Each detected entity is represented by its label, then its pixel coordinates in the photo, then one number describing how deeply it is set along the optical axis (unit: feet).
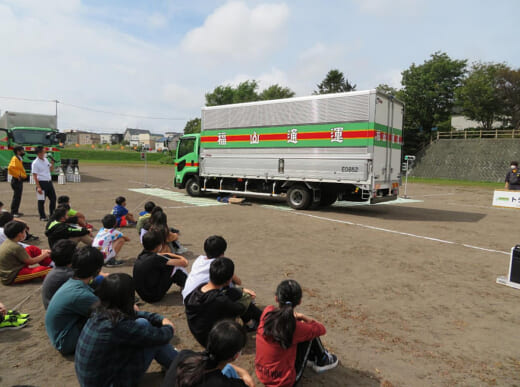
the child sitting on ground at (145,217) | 21.58
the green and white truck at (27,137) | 61.57
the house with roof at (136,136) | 408.92
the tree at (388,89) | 165.31
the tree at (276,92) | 198.00
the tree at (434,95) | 149.38
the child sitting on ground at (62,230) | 17.40
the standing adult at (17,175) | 29.23
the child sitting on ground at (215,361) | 5.83
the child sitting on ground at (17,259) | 14.73
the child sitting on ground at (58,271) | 10.91
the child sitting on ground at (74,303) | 9.33
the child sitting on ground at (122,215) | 28.27
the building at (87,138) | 459.03
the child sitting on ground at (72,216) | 19.38
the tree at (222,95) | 199.11
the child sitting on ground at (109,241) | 18.24
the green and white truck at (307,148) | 34.94
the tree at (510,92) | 131.03
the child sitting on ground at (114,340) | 7.50
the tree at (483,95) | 132.05
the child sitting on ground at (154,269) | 13.41
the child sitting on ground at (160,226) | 16.24
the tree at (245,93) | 199.37
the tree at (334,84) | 169.37
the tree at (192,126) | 222.69
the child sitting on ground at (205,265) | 10.88
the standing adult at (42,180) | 28.76
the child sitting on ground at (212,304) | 9.50
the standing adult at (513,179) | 45.75
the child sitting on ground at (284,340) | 8.18
